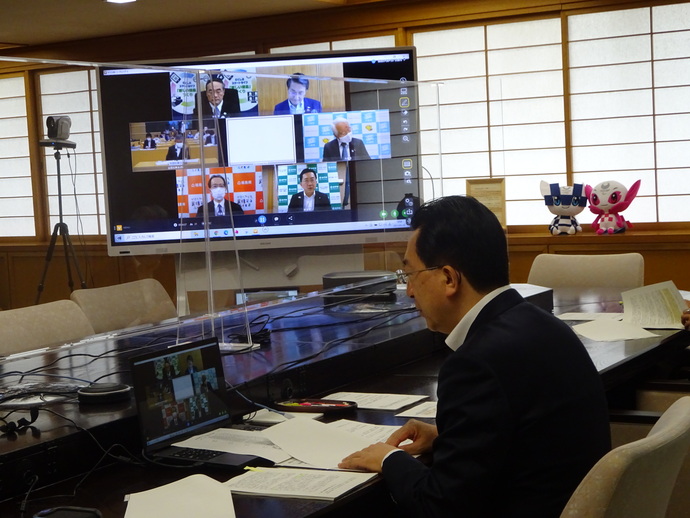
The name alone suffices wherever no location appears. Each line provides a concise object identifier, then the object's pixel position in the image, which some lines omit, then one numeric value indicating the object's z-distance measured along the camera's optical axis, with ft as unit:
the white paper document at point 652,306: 10.15
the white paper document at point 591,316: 10.59
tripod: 7.00
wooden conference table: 5.09
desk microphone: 6.15
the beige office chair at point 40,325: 6.94
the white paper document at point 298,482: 4.92
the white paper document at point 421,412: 6.58
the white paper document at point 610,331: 9.42
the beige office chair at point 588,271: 13.55
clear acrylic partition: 7.80
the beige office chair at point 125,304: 7.41
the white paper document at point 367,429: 6.01
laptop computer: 5.66
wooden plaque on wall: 13.25
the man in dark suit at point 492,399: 4.69
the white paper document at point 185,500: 4.65
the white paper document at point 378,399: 6.96
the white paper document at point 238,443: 5.69
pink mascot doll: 16.88
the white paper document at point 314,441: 5.59
